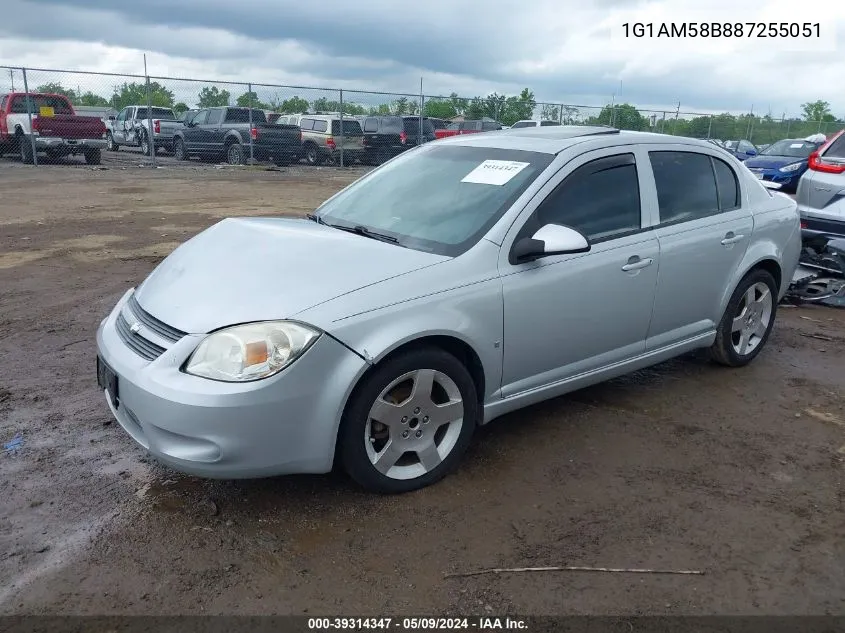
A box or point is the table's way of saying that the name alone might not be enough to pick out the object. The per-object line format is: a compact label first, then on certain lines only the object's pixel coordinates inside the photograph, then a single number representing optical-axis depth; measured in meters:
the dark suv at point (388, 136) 22.58
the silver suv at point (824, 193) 7.17
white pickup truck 23.59
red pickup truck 18.14
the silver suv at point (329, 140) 22.28
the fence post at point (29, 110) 17.34
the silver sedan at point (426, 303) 2.90
